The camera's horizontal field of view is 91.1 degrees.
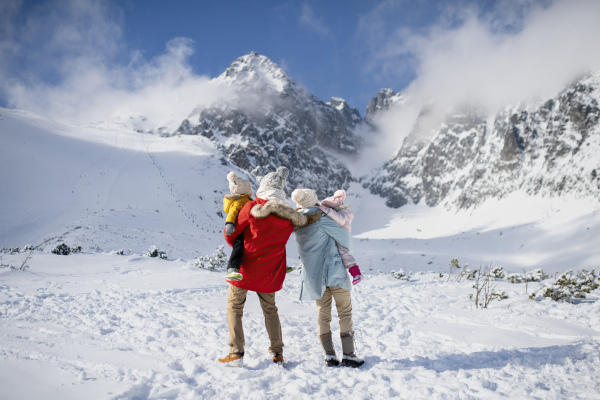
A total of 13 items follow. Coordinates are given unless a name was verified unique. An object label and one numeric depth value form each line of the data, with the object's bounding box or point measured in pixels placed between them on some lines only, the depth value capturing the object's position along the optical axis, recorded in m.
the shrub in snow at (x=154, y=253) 10.59
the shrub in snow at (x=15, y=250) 9.25
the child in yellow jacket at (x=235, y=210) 3.12
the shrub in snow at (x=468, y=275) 8.62
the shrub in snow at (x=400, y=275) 9.34
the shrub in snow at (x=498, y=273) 9.18
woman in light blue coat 3.28
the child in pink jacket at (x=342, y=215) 3.33
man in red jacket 3.14
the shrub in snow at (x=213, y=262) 9.08
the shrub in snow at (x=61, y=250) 9.23
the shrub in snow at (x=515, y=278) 7.82
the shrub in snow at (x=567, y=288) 5.60
